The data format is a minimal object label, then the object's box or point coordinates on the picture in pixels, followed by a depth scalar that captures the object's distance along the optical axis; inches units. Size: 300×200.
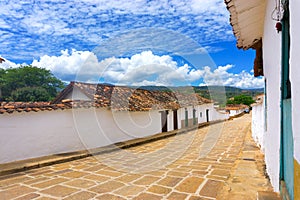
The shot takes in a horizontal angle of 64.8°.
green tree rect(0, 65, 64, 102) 1032.4
